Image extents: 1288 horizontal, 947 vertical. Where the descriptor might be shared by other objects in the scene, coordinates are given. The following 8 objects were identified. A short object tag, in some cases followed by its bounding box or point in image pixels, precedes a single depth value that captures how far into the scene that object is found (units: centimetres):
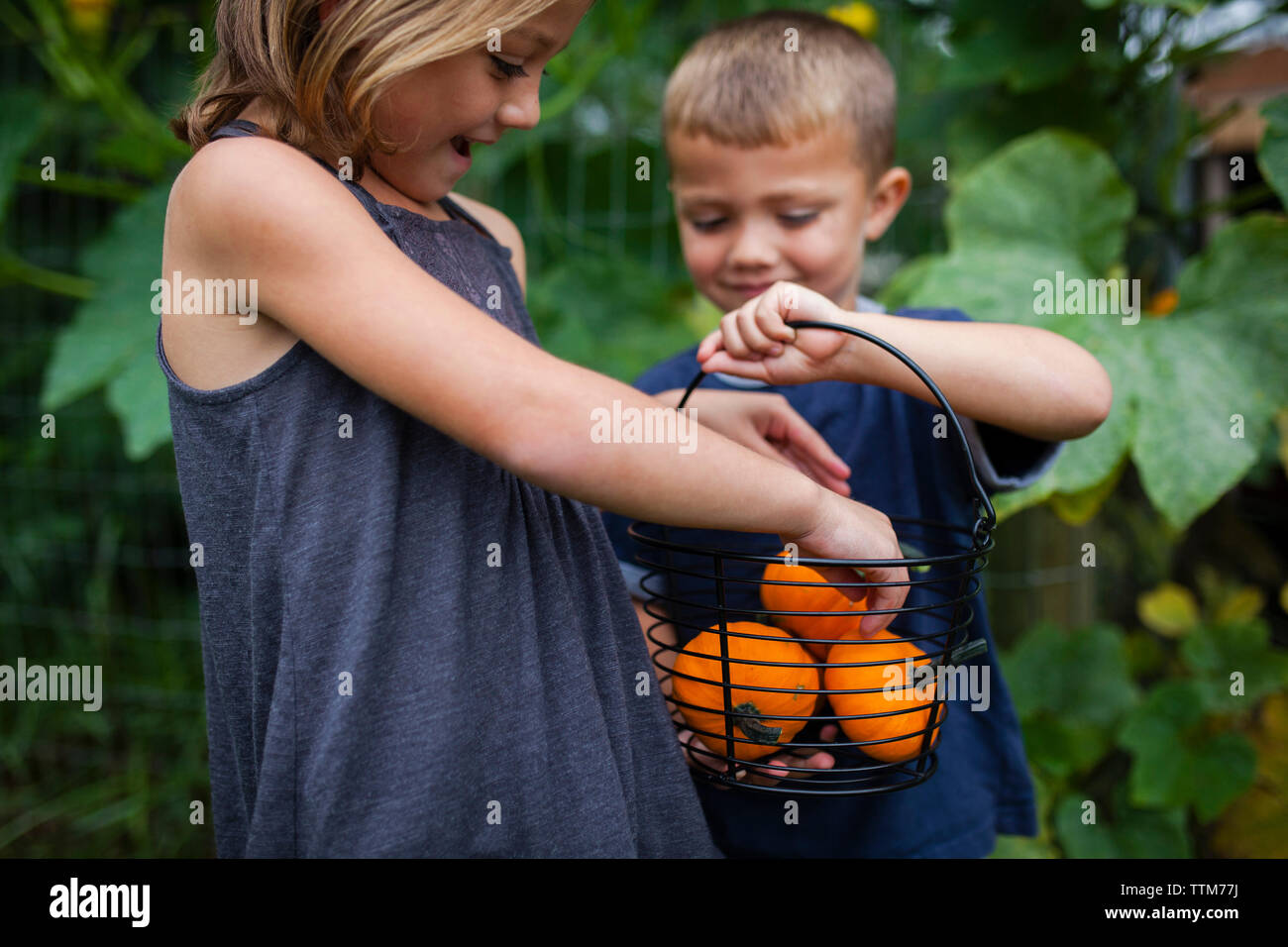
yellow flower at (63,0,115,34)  198
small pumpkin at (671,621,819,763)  84
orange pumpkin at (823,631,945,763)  84
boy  88
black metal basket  79
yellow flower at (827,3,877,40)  203
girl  71
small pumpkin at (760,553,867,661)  90
